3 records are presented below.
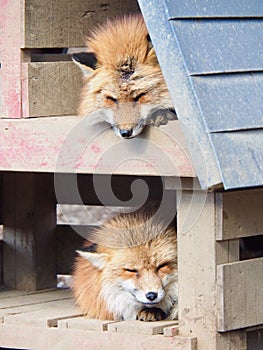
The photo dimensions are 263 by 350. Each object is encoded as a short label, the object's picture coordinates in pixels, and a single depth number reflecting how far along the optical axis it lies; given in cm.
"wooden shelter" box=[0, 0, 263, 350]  775
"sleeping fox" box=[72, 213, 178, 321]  901
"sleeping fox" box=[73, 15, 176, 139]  868
